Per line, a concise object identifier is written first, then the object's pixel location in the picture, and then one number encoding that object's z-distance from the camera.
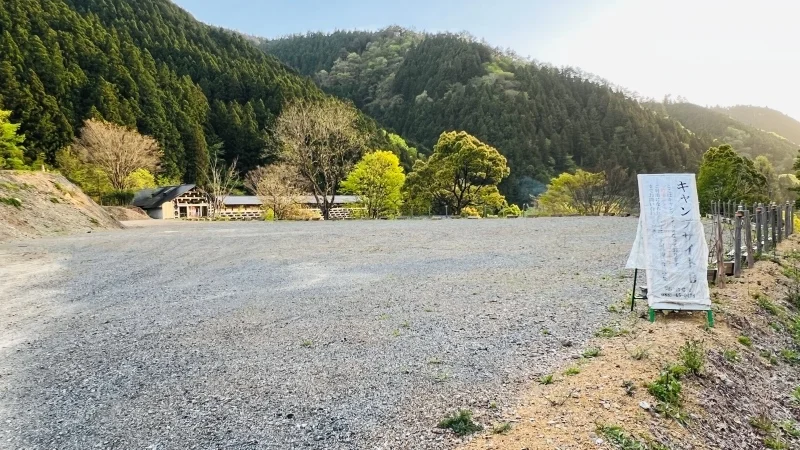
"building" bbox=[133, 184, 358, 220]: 29.98
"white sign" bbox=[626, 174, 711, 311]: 3.96
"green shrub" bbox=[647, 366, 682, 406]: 2.83
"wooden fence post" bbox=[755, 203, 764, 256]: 7.18
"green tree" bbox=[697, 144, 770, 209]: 22.62
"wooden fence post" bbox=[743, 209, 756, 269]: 6.29
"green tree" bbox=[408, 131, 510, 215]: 24.97
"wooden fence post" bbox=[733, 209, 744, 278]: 5.71
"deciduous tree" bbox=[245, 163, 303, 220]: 23.36
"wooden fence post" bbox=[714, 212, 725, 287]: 5.17
